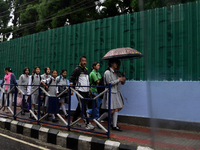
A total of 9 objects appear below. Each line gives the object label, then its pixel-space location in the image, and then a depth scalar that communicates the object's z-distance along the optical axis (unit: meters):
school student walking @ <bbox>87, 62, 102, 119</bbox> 5.82
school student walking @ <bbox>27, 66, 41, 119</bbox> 6.94
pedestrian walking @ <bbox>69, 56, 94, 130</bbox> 5.37
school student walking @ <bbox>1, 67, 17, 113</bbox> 7.16
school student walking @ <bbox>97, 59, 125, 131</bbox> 4.94
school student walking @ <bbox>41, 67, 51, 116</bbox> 7.18
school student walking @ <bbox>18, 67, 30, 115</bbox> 7.69
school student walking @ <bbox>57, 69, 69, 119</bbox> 6.82
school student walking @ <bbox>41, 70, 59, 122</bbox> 6.34
